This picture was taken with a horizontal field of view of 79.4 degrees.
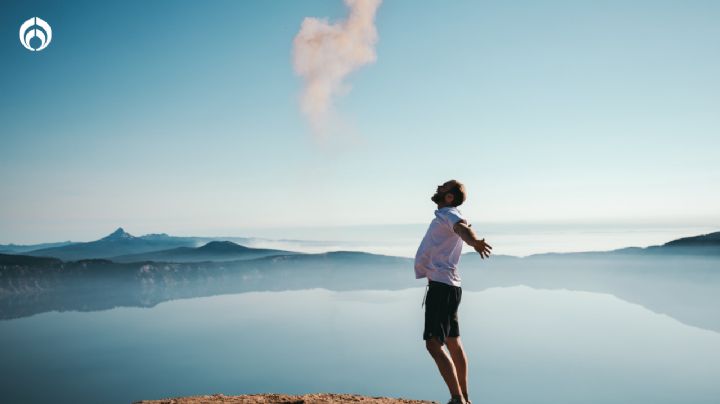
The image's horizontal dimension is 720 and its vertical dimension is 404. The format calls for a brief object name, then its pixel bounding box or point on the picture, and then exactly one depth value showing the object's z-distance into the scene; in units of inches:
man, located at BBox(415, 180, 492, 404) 201.5
